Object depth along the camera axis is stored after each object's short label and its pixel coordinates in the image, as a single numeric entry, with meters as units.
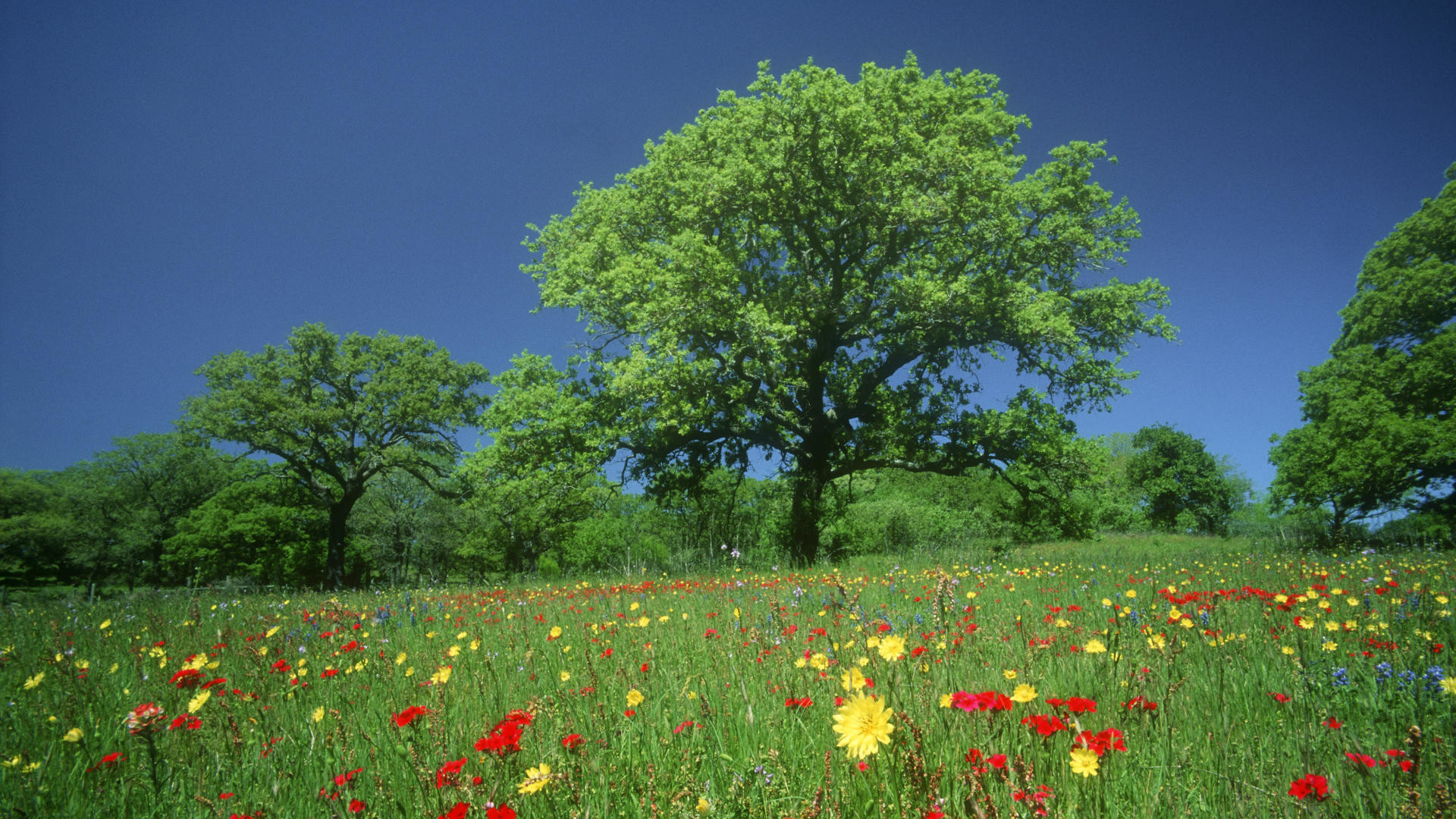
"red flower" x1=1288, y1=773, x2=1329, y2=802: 1.27
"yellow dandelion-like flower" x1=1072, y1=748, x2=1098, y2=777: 1.38
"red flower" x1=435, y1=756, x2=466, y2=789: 1.47
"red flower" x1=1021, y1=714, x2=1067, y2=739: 1.40
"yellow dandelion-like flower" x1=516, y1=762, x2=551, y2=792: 1.43
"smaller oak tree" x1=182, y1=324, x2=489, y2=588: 24.48
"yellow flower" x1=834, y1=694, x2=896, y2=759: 1.33
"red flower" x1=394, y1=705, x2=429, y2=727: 1.60
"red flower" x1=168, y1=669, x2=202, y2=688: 2.20
